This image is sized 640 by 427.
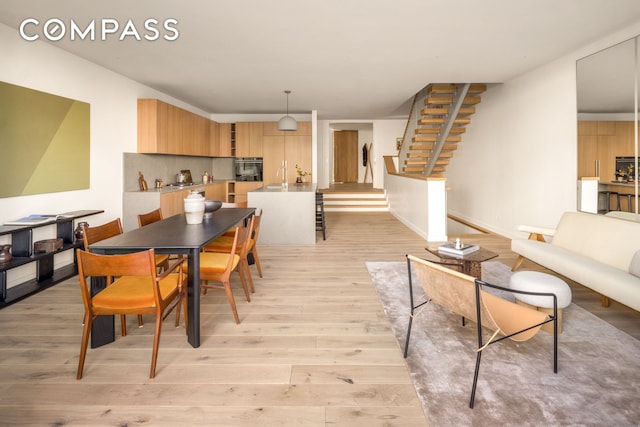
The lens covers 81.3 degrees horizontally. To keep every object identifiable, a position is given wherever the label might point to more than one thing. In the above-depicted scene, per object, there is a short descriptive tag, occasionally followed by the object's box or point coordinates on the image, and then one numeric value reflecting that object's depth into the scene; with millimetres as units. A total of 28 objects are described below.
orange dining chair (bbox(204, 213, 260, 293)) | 3195
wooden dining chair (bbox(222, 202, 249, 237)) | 4893
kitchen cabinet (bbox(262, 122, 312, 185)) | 9422
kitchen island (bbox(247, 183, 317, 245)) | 6086
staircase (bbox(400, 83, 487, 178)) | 6902
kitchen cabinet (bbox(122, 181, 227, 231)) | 5688
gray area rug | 1822
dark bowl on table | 3803
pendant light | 6930
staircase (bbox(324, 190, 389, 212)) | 9953
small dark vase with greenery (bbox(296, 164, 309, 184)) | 8131
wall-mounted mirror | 3938
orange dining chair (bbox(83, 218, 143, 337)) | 2729
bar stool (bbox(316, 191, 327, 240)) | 6478
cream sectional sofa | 2787
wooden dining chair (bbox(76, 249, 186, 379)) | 2074
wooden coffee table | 3193
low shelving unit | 3486
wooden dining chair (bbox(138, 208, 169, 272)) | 3338
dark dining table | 2424
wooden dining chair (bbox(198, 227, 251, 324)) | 2868
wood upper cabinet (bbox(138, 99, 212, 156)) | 6004
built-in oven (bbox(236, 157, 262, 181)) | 9523
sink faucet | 8923
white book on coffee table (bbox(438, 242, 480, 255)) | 3317
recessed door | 15180
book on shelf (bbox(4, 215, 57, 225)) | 3677
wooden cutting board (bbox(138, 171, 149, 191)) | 6109
